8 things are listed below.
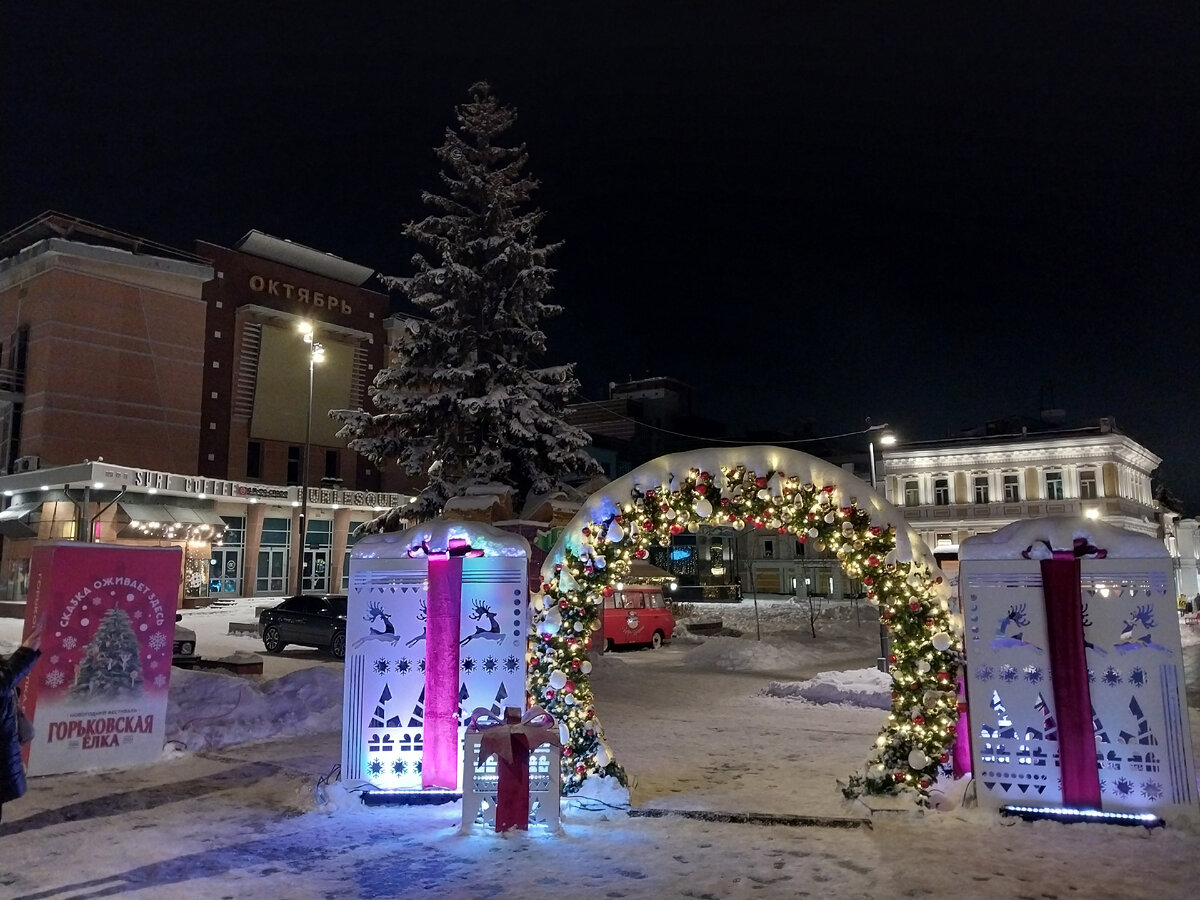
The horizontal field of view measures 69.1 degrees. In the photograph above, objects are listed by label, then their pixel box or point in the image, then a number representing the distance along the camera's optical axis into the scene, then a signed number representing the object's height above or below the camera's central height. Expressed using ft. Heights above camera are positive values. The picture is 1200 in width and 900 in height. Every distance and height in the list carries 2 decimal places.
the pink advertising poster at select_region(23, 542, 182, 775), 31.65 -2.50
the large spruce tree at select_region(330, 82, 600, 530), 69.41 +18.79
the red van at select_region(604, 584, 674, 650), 86.33 -3.21
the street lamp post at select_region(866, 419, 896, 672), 60.64 -4.79
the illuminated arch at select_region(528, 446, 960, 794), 26.48 +0.59
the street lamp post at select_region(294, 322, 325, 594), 100.89 +12.88
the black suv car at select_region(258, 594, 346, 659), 69.26 -2.83
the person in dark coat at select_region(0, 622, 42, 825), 20.04 -3.38
